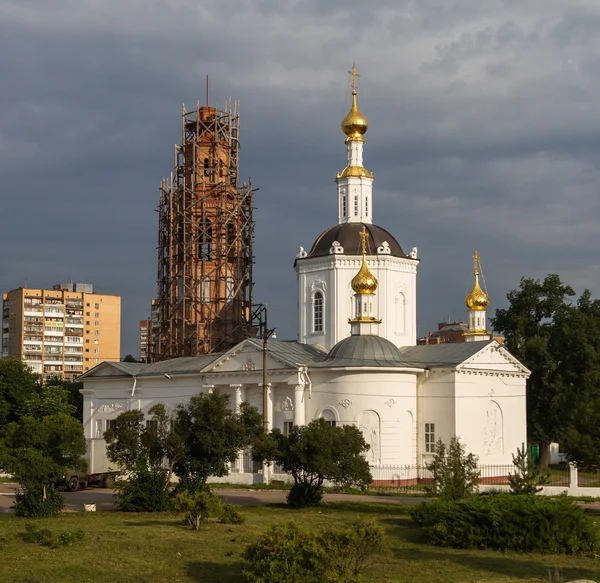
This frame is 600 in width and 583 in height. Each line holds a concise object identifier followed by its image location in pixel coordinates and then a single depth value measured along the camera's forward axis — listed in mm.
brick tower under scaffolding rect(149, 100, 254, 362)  50375
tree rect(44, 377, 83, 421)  58875
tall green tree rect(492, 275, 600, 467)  48250
